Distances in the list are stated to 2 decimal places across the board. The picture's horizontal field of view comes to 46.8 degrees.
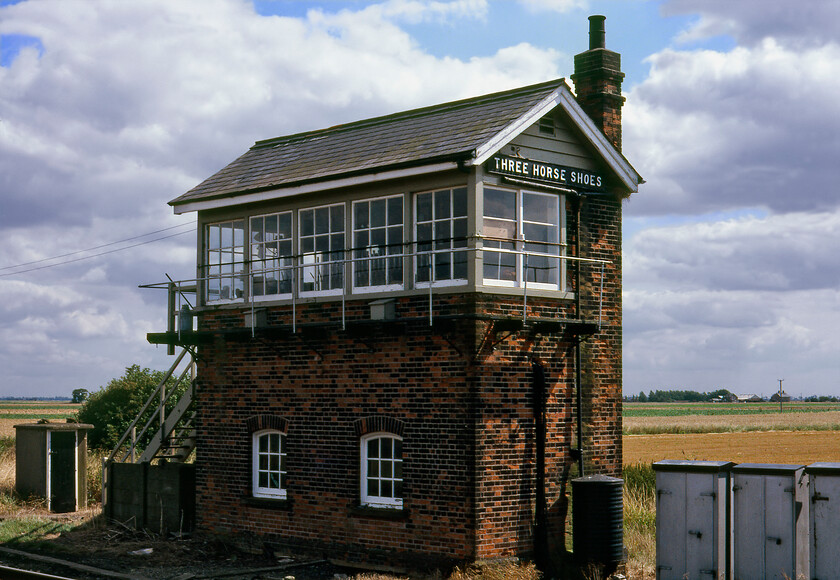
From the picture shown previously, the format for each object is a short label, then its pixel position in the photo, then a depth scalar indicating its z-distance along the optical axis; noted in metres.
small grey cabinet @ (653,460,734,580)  12.53
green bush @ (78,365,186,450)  25.56
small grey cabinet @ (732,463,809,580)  11.99
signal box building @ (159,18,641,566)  14.45
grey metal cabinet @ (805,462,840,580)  11.81
